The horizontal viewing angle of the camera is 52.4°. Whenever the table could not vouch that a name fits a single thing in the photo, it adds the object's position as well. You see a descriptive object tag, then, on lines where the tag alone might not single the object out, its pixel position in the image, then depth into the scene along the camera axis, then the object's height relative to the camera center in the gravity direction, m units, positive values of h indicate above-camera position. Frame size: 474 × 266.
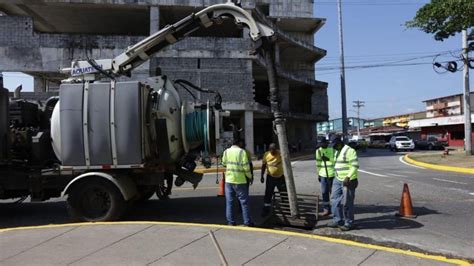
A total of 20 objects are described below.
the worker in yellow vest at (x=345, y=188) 8.31 -0.89
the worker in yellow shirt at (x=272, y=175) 9.96 -0.74
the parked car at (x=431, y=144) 51.38 -0.93
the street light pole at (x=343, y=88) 41.53 +4.28
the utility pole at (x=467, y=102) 29.36 +2.03
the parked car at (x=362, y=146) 52.53 -1.03
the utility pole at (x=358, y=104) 113.81 +7.74
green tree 20.80 +5.40
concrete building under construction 33.47 +7.04
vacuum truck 9.12 +0.14
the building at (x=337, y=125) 126.08 +3.51
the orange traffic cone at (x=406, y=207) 9.64 -1.43
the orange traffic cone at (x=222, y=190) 13.29 -1.41
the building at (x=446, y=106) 71.14 +4.58
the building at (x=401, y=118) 93.72 +3.85
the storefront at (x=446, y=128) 60.03 +0.95
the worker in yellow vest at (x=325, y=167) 10.09 -0.61
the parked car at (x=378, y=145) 68.15 -1.18
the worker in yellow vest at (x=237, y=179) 8.71 -0.71
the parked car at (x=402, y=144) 48.09 -0.78
